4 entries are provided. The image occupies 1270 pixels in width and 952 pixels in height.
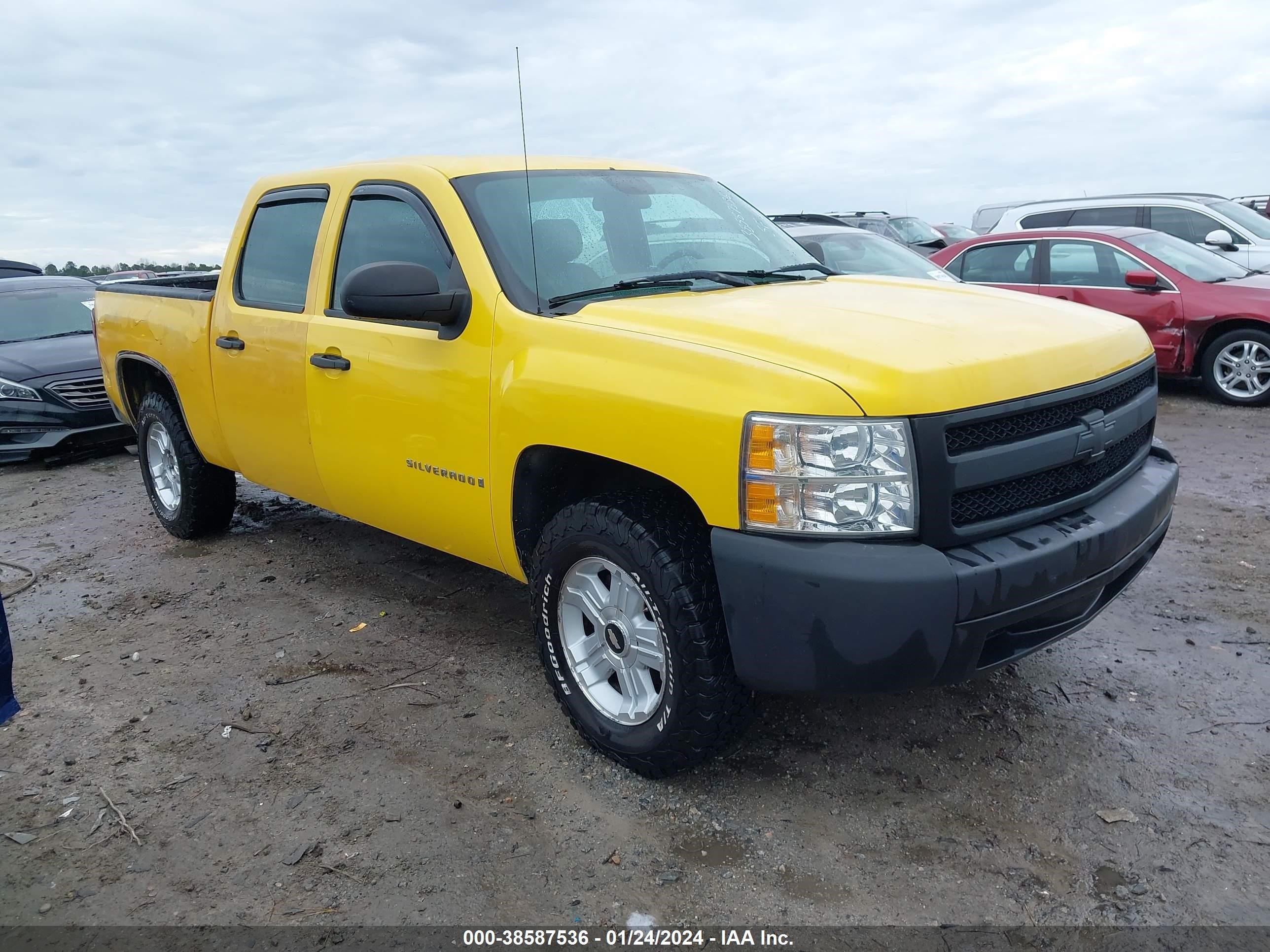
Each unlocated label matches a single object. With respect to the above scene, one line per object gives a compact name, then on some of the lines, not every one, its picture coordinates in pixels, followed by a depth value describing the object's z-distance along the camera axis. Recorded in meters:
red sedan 8.31
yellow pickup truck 2.48
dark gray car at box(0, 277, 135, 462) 8.41
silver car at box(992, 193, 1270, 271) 11.90
